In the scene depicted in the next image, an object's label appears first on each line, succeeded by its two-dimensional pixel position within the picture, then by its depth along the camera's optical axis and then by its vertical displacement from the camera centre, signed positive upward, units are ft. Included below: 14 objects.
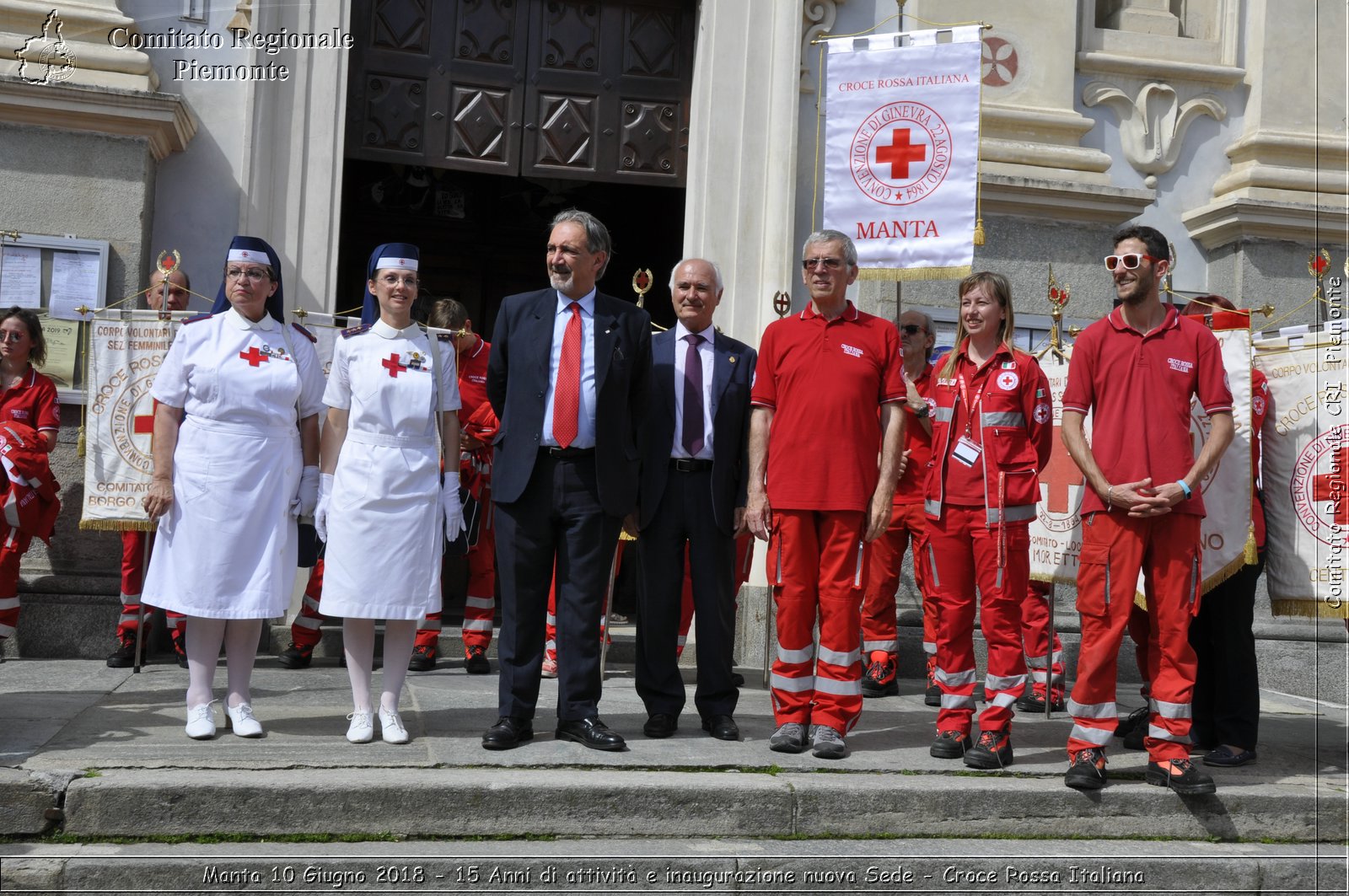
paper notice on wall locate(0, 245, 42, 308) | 25.90 +3.79
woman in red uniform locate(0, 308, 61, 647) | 24.61 +1.41
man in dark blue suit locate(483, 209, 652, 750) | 18.29 +0.31
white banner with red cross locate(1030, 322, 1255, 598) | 19.84 +0.68
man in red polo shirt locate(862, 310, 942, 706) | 25.31 -0.44
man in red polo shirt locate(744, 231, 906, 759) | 18.74 +0.38
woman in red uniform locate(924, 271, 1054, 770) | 18.79 +0.20
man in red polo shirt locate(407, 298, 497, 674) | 25.72 +0.03
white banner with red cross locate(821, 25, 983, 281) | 24.48 +6.67
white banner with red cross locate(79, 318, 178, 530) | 24.14 +1.10
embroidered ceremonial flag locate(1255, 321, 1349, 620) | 20.27 +0.87
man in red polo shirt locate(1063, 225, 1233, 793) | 17.70 +0.27
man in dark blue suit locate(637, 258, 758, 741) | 19.49 -0.15
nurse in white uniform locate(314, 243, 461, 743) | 18.13 +0.03
